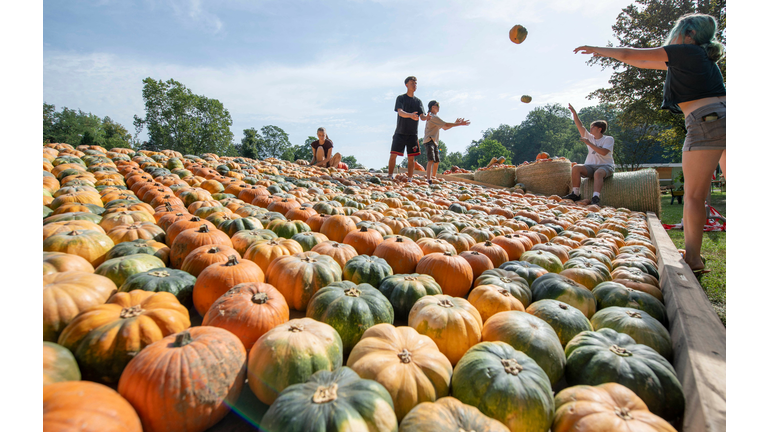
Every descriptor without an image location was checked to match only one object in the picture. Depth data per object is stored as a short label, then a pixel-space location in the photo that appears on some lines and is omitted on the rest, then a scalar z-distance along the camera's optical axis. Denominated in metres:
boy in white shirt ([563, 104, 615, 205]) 9.08
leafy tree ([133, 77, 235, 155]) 49.81
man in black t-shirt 9.36
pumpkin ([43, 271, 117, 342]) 1.67
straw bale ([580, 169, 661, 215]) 8.52
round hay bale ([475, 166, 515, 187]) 13.26
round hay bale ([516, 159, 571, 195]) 11.31
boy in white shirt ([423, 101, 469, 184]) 9.93
